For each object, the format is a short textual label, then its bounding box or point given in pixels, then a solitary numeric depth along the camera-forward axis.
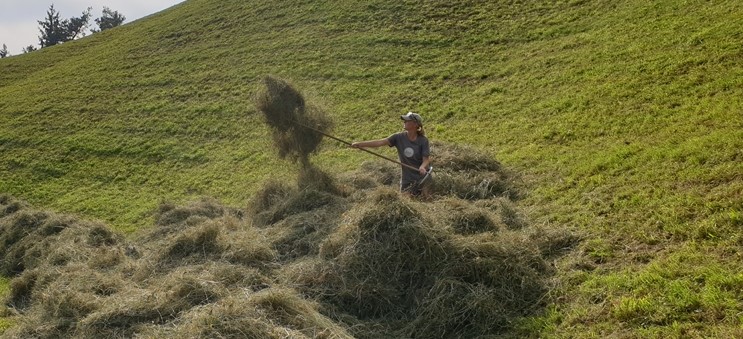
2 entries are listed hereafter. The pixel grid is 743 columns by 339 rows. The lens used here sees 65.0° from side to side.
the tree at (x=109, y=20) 97.50
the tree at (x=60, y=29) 91.19
